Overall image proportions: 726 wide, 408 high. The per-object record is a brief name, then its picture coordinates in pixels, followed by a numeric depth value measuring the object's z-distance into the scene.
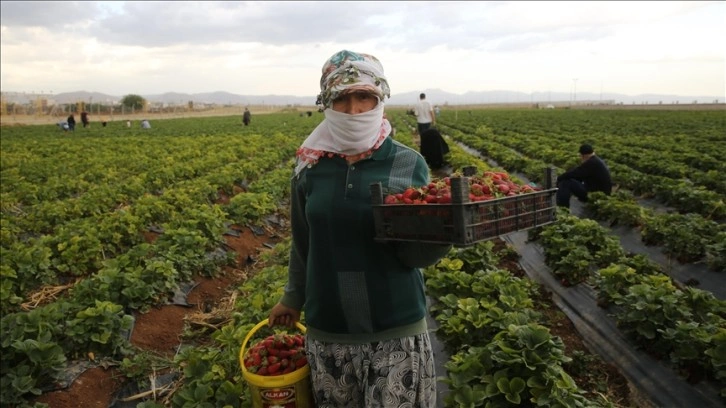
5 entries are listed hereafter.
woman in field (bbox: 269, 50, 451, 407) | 2.22
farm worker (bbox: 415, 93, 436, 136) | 15.95
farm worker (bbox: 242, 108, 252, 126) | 40.66
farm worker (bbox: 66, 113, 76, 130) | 38.41
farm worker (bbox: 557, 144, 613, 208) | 9.84
